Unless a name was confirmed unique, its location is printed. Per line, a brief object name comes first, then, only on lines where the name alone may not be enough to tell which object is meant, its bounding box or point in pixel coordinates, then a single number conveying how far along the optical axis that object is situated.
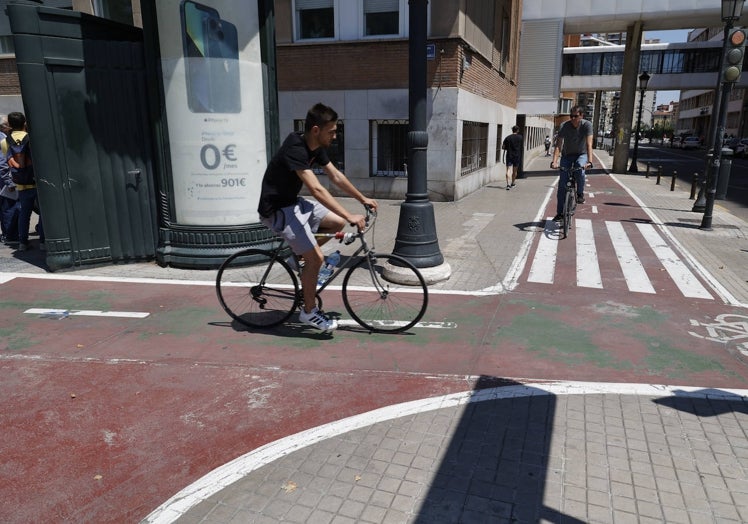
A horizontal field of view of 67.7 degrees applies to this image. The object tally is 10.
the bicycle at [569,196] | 9.81
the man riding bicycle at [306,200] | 4.71
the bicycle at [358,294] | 5.27
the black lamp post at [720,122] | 10.21
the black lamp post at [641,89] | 25.83
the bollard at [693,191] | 15.67
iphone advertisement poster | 7.02
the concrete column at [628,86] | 24.36
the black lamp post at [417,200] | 6.81
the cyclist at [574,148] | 9.76
